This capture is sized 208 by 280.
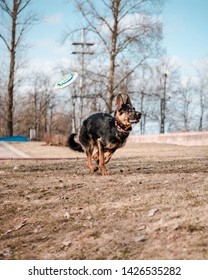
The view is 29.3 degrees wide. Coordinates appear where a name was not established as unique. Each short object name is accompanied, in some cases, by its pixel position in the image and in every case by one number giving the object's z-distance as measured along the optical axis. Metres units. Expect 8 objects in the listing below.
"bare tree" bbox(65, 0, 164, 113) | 22.11
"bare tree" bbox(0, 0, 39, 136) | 26.75
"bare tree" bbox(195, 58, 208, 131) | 34.16
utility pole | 26.73
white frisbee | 11.77
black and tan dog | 7.39
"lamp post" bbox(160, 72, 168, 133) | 36.72
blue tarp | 27.22
